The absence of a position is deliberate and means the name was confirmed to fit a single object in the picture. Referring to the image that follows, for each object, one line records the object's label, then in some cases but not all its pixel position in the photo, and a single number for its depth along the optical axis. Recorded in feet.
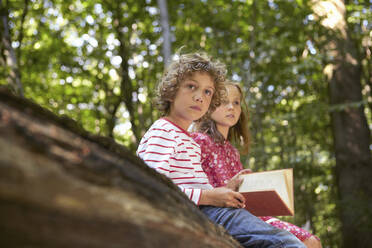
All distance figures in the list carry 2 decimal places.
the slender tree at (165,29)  17.81
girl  8.96
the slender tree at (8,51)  20.43
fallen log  1.99
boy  6.01
